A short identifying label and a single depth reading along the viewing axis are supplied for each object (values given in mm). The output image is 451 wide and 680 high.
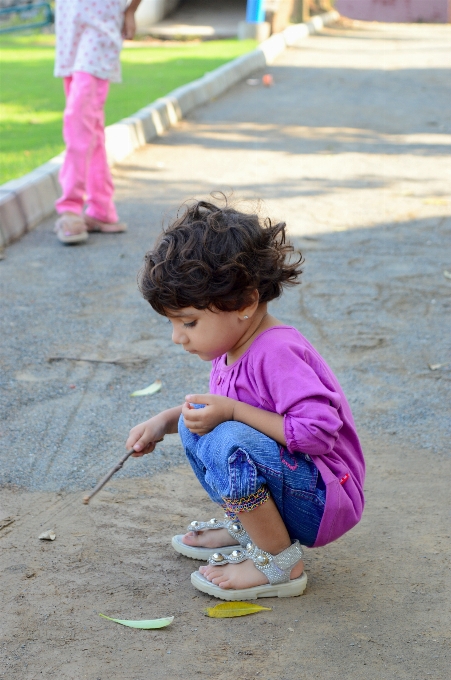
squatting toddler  1985
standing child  4816
